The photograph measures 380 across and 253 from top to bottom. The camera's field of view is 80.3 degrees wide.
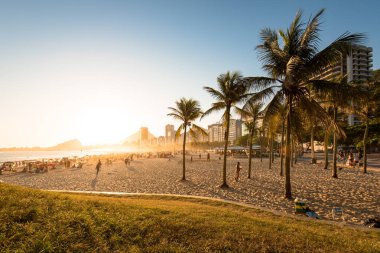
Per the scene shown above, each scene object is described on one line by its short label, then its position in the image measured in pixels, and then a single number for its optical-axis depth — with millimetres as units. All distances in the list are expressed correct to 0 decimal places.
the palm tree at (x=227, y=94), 17453
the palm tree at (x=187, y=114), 22188
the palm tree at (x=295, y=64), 11397
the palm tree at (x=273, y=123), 14078
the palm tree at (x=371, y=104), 21934
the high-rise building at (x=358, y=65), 100062
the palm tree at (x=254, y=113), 23866
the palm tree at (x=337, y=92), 11164
